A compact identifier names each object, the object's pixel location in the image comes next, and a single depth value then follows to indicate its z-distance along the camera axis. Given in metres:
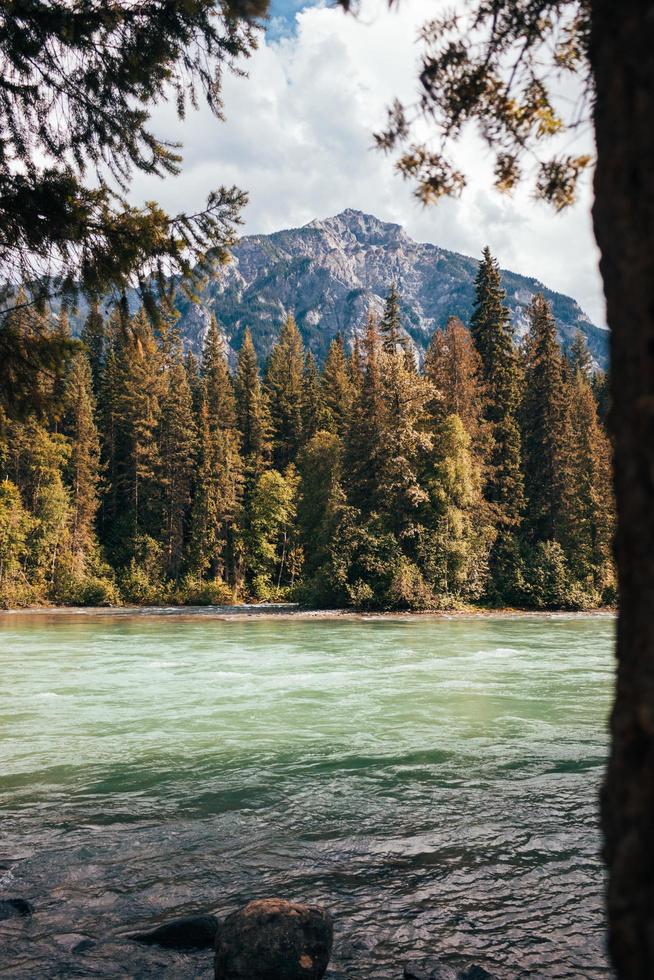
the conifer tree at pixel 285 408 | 64.56
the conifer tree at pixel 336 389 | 58.50
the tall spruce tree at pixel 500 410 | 45.91
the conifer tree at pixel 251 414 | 61.81
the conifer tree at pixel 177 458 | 57.19
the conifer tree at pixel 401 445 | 41.28
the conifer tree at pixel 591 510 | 45.41
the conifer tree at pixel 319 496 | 42.22
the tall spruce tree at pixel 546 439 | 47.94
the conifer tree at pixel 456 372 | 45.09
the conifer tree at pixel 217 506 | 55.59
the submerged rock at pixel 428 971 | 4.36
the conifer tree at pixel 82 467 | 54.84
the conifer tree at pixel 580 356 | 79.78
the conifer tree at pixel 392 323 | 49.44
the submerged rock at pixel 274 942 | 4.21
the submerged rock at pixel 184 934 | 4.88
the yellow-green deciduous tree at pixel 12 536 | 49.28
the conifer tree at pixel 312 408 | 62.47
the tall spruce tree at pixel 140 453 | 58.22
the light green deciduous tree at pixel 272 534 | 56.50
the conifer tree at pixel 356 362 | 49.12
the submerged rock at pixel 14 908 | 5.25
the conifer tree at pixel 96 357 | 65.94
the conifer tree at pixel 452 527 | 41.00
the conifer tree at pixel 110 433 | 60.19
